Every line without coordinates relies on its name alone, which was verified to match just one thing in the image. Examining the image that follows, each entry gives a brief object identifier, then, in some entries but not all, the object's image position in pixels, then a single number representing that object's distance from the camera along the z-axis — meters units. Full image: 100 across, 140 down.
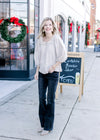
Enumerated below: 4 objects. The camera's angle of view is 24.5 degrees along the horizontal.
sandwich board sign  5.85
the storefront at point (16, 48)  7.80
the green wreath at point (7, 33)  7.63
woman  3.53
